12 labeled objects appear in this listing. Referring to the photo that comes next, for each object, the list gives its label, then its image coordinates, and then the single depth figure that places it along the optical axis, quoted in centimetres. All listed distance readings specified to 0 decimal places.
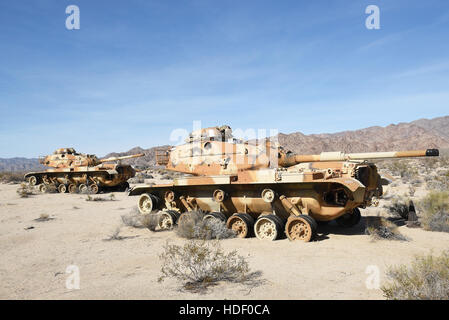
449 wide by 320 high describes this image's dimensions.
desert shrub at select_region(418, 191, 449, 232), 984
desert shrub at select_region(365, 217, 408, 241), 872
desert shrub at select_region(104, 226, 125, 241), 977
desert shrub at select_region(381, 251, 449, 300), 443
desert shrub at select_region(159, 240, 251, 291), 583
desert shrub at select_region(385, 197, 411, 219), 1192
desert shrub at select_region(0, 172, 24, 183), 3597
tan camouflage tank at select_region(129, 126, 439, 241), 896
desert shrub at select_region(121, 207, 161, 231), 1102
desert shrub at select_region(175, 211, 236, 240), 939
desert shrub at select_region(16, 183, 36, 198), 2150
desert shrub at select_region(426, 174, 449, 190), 1780
